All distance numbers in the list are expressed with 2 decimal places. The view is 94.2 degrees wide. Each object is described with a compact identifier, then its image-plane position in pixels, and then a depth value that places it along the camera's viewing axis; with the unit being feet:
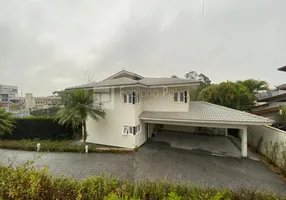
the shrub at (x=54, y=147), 34.76
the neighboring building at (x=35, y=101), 133.59
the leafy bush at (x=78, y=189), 10.15
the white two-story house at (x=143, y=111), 33.30
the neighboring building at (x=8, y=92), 188.24
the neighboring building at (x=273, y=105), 44.93
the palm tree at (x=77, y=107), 33.60
